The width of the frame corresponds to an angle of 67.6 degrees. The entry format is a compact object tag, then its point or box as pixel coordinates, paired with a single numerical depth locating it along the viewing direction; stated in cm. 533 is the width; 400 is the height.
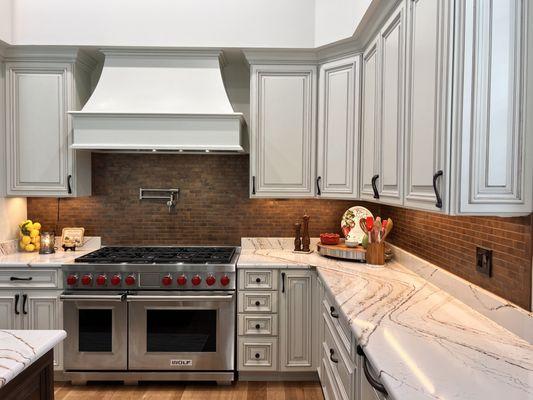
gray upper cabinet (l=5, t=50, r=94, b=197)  297
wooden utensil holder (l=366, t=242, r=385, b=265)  268
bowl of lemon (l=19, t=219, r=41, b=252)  312
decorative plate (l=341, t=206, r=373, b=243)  293
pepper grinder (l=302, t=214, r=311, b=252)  313
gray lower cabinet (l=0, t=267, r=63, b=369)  277
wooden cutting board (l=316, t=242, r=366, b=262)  277
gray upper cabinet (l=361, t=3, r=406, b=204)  196
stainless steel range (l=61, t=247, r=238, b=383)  276
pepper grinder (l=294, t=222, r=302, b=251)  318
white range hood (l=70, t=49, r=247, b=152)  281
